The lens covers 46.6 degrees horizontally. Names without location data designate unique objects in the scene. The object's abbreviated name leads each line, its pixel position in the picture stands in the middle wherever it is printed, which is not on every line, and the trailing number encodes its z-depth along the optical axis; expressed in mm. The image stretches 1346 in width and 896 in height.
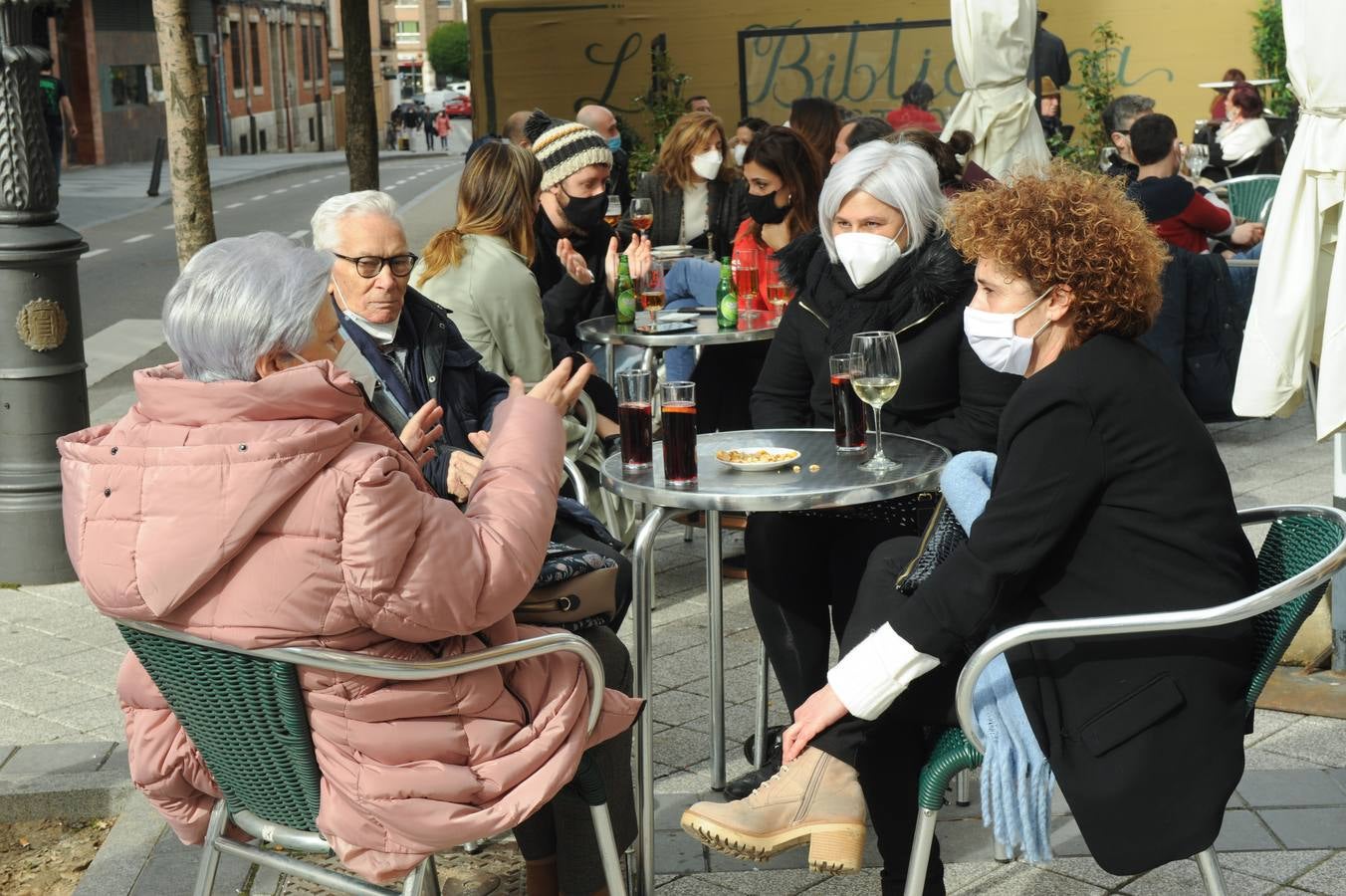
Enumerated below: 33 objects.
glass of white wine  3398
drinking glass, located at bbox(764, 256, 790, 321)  6008
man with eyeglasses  3902
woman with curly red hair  2508
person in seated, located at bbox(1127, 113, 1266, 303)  7324
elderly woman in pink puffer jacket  2318
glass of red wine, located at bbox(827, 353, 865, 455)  3574
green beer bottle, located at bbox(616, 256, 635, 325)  5918
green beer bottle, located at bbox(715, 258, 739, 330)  5613
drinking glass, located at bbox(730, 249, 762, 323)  6125
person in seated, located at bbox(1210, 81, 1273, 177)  12797
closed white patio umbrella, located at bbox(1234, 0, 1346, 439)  4316
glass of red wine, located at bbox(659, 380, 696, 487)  3254
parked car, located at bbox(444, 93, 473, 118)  81000
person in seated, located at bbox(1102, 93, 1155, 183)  10234
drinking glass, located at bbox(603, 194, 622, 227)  7293
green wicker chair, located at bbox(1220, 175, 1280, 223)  9430
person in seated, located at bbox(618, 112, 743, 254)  8500
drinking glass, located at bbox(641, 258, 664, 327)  6109
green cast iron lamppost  5719
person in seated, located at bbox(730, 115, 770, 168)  10922
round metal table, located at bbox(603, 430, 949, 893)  3152
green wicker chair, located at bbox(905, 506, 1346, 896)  2383
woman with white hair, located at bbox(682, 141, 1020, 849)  3822
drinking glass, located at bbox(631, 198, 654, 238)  7562
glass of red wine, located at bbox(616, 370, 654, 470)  3410
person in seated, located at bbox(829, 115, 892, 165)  7918
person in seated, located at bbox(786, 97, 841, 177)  9656
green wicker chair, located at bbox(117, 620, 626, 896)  2395
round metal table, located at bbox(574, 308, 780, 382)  5402
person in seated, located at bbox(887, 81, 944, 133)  9619
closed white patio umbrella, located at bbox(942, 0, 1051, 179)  7816
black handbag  2850
